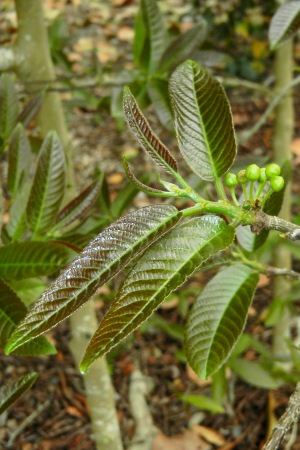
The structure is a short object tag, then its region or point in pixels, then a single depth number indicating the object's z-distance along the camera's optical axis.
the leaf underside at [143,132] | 0.71
